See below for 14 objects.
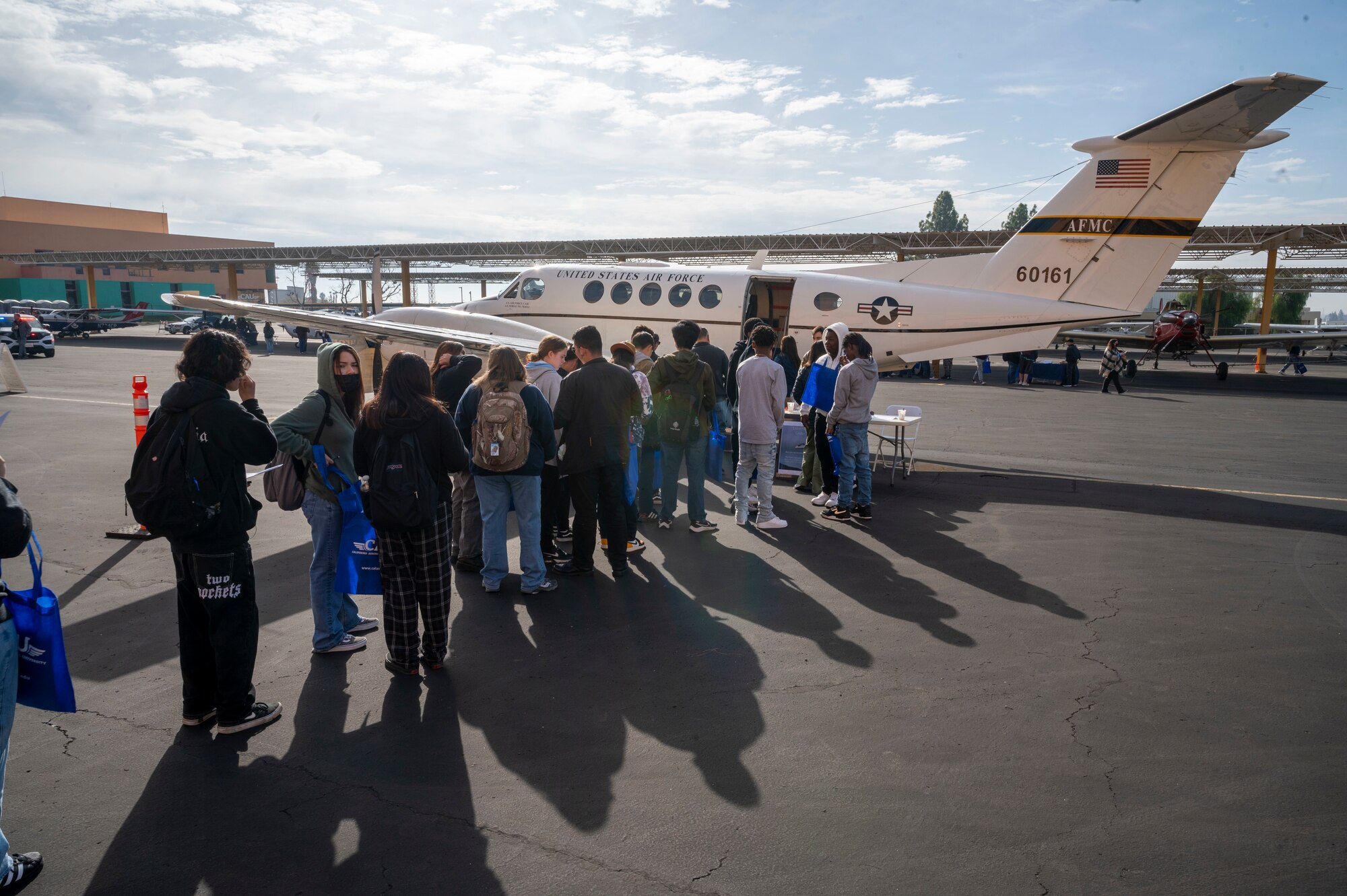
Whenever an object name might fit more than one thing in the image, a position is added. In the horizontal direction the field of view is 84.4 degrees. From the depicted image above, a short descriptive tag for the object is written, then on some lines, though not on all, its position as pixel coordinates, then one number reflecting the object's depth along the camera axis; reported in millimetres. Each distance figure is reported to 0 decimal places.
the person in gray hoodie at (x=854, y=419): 7953
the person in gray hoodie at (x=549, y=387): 6809
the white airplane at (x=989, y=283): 12031
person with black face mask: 4594
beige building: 67812
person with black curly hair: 3691
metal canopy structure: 33062
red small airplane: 27078
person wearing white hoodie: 8828
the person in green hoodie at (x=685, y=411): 7719
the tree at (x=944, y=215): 98812
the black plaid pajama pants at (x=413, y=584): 4586
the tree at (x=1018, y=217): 96300
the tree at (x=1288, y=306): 90188
